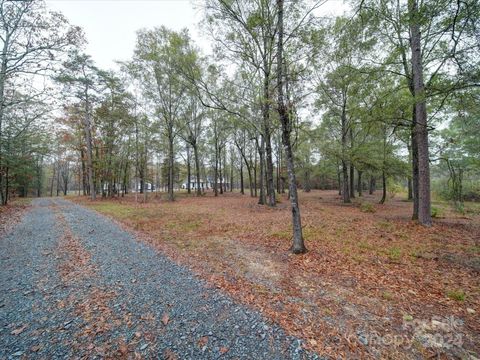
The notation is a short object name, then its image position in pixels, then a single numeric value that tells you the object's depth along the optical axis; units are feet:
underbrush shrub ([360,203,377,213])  41.70
